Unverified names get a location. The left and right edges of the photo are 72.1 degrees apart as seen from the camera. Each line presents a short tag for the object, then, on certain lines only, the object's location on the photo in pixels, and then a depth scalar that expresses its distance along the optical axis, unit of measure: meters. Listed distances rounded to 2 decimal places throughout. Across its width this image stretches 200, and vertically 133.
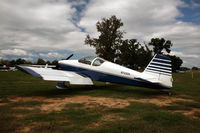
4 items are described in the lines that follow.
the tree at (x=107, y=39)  35.62
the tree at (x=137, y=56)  54.75
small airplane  6.77
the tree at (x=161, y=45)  57.91
